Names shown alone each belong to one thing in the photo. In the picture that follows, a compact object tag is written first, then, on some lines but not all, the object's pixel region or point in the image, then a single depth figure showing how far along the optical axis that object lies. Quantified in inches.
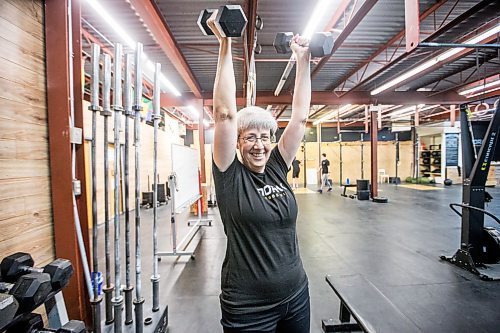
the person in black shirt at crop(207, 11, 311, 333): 35.6
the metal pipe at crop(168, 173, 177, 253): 149.5
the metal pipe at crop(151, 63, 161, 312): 76.1
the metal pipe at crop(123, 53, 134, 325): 69.1
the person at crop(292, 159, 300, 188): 506.6
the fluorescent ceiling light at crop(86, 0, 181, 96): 138.0
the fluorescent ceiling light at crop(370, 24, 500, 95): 176.7
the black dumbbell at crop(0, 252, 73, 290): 41.3
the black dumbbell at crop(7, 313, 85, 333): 37.4
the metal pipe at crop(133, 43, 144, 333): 68.2
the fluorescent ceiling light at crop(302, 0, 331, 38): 139.6
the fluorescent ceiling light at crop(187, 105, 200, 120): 463.2
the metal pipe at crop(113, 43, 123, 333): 66.3
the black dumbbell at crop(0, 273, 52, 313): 34.1
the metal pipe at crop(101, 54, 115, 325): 67.8
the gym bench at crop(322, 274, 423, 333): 77.4
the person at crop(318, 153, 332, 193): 464.6
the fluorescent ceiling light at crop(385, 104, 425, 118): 479.6
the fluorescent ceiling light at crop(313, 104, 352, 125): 458.8
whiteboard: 159.2
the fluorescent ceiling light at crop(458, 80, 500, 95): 293.0
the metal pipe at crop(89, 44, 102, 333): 68.4
